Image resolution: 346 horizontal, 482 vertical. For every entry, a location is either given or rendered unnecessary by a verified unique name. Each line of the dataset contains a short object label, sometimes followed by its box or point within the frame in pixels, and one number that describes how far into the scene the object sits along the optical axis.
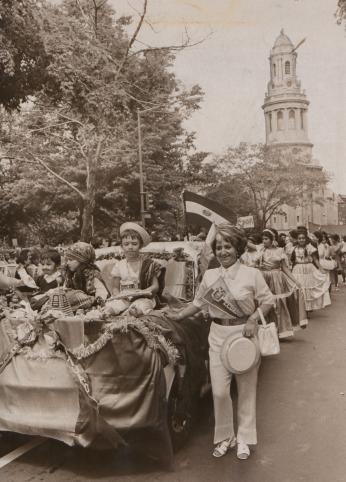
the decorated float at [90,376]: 4.32
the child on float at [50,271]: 6.86
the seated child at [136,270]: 5.43
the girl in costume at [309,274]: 12.23
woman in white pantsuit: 4.52
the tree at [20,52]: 11.20
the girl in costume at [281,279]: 9.99
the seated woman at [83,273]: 5.04
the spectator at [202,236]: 11.26
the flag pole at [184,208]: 8.55
